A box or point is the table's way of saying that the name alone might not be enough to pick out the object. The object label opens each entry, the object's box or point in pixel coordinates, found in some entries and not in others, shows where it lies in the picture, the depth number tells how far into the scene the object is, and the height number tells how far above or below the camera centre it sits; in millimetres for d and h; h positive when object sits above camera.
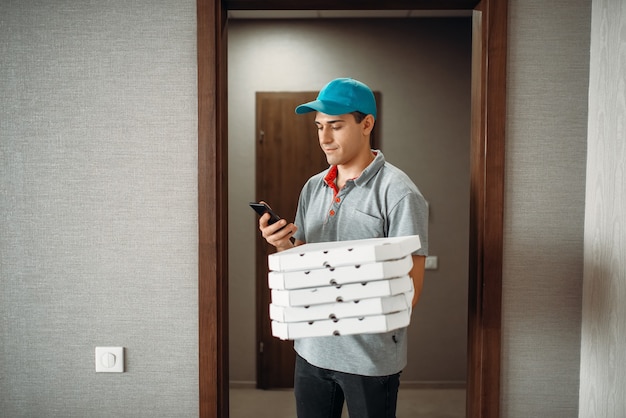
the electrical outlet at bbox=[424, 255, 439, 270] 3408 -549
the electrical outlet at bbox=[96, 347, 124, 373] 1807 -649
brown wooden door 3336 +173
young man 1508 -138
